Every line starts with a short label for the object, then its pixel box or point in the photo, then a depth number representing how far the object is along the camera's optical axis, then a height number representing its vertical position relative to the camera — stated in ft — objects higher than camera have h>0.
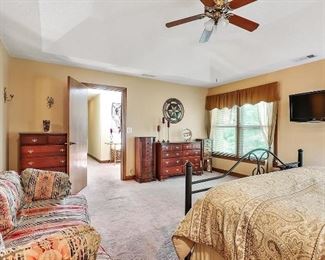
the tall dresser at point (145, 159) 15.97 -2.20
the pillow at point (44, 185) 7.20 -1.93
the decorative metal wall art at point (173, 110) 18.35 +1.74
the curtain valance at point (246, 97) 14.90 +2.68
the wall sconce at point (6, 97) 10.75 +1.84
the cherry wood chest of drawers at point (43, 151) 10.83 -1.11
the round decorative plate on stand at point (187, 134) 19.36 -0.42
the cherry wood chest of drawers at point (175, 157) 16.55 -2.26
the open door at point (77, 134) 12.36 -0.25
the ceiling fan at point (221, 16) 6.77 +4.00
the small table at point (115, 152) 25.45 -2.64
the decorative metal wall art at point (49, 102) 13.29 +1.78
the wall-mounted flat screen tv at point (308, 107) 11.81 +1.36
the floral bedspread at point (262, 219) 3.32 -1.64
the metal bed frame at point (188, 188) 6.18 -1.71
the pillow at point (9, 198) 5.19 -1.88
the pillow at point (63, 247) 2.76 -1.62
